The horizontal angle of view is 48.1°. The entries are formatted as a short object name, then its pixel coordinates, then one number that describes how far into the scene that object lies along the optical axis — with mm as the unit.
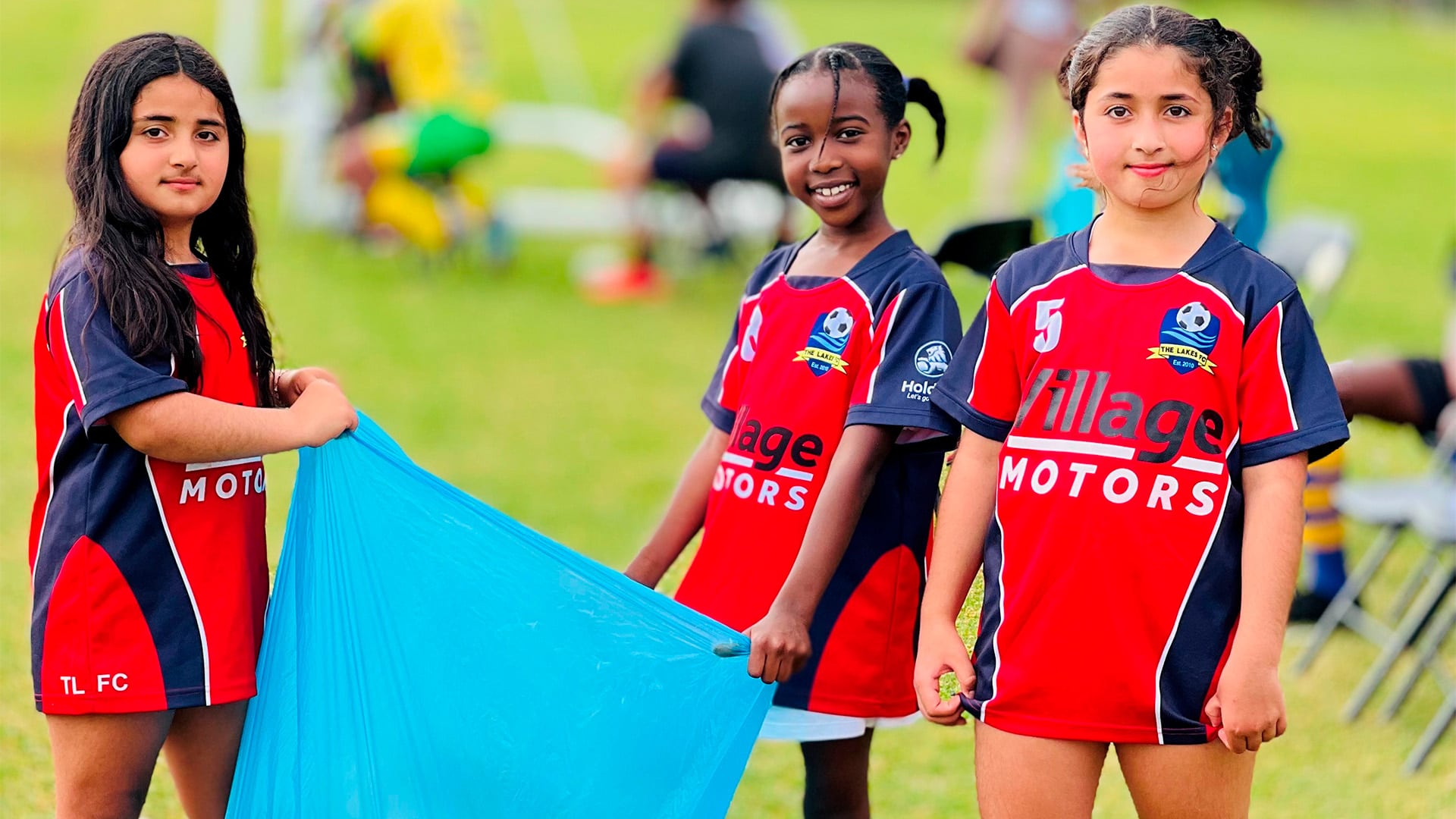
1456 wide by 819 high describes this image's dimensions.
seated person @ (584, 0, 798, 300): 9227
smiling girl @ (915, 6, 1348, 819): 2107
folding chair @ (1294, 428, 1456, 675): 4500
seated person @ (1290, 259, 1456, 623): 4395
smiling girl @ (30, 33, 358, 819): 2307
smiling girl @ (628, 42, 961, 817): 2549
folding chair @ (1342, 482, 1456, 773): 4309
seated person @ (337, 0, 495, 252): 9578
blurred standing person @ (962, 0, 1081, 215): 10648
